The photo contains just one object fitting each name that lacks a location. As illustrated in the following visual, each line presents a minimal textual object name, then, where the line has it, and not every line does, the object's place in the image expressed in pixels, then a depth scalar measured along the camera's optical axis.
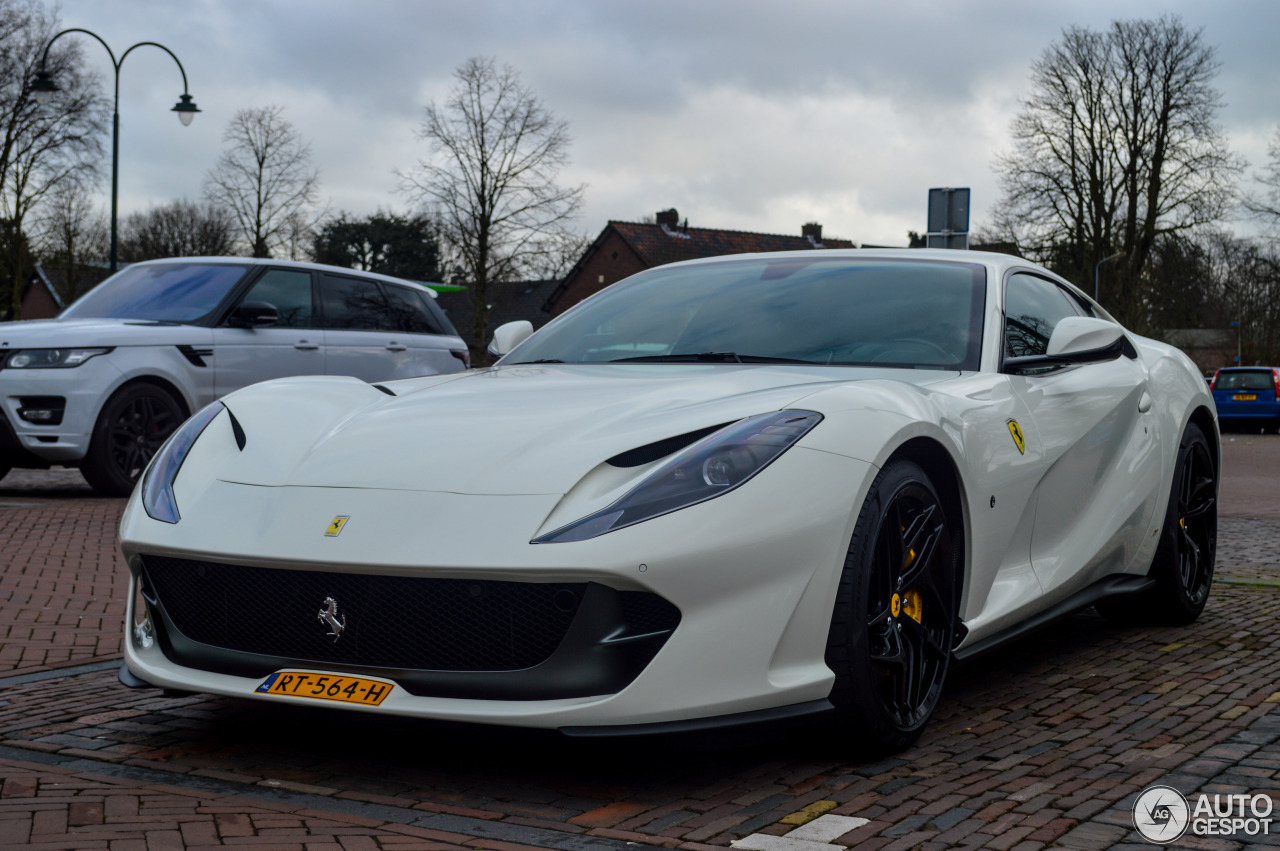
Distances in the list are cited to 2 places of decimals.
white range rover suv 9.96
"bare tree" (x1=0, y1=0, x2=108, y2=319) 44.47
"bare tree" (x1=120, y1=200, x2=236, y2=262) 54.09
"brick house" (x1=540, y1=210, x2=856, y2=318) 65.69
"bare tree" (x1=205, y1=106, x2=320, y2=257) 51.97
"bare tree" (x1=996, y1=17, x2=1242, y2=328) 48.09
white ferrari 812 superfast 2.97
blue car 32.59
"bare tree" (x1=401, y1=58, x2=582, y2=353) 44.94
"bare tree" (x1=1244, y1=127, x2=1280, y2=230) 44.76
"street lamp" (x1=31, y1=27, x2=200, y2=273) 22.80
